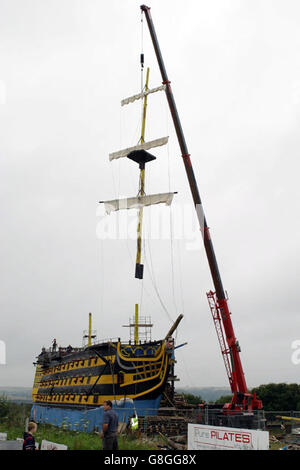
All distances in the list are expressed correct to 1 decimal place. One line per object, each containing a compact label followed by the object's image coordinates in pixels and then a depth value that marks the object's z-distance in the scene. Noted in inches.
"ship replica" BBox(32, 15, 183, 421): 840.9
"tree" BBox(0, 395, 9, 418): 1476.1
